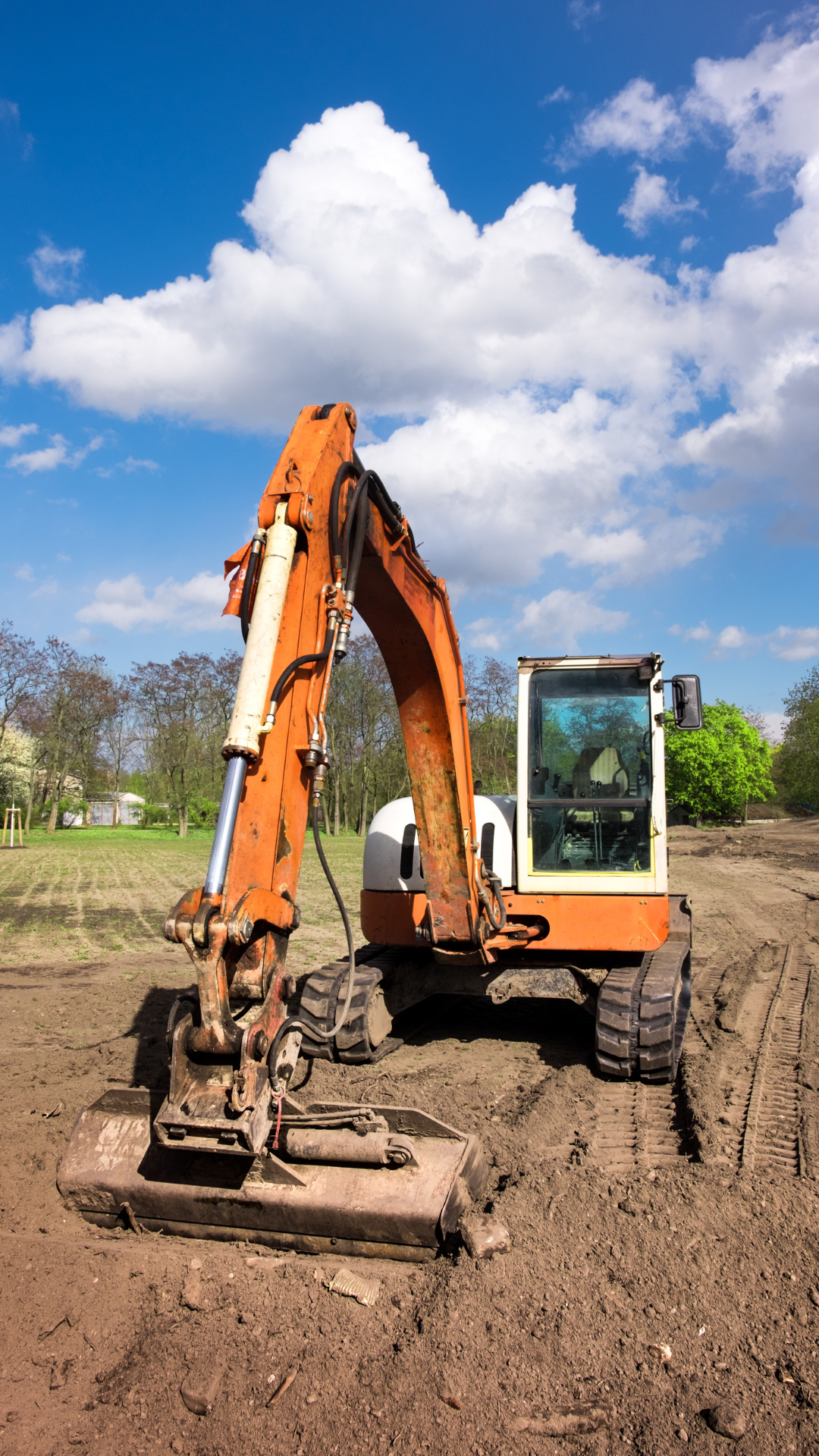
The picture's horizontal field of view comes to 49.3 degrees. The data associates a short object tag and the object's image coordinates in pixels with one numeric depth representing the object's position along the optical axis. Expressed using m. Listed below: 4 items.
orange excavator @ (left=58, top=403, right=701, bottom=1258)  3.29
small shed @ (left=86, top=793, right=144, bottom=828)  54.72
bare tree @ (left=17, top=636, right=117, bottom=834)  41.25
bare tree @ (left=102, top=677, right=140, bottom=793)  45.59
